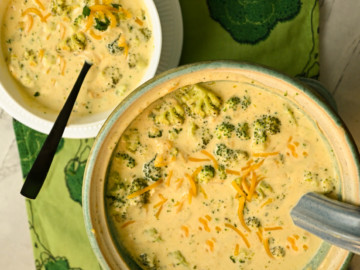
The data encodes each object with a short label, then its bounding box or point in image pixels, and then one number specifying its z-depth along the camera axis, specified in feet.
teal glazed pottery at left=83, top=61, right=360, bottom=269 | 1.28
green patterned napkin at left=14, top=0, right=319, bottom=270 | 1.67
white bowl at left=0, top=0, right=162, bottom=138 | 1.60
